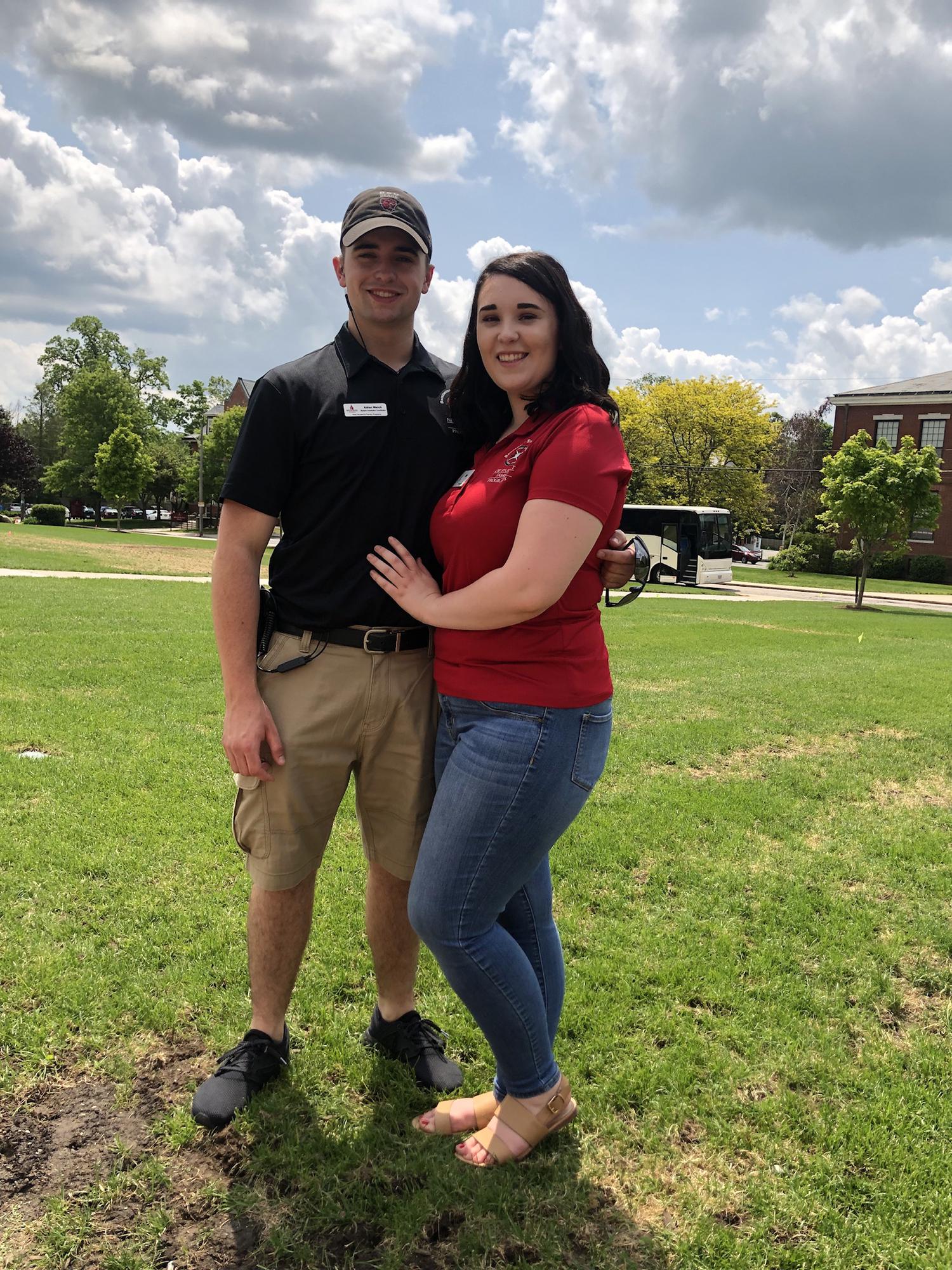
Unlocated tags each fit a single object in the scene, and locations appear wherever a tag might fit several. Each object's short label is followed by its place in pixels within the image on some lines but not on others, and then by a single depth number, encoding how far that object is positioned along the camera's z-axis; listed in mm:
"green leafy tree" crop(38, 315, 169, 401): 71562
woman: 1917
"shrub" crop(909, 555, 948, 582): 40094
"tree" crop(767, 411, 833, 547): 47656
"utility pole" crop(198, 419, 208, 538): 50156
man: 2285
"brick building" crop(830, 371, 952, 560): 40844
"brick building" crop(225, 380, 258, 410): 73875
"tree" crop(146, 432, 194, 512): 62781
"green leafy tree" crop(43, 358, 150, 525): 60344
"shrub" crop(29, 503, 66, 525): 48500
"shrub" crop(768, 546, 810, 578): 41906
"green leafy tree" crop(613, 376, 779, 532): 42156
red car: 53125
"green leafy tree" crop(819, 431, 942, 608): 24531
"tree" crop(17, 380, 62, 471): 74000
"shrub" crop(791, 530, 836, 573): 43062
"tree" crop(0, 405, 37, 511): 43688
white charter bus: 31484
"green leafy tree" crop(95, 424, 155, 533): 50312
